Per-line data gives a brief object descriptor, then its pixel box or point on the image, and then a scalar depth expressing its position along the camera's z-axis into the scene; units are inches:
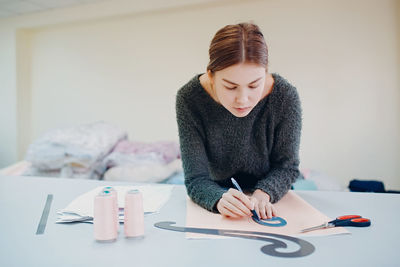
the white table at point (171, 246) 23.1
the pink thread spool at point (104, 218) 26.1
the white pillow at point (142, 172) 86.1
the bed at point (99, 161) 87.4
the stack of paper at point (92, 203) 32.0
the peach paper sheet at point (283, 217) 28.3
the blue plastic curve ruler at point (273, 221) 29.9
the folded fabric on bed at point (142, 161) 86.8
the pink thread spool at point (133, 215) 26.9
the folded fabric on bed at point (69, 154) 90.0
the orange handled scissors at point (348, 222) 29.1
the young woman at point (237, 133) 31.9
